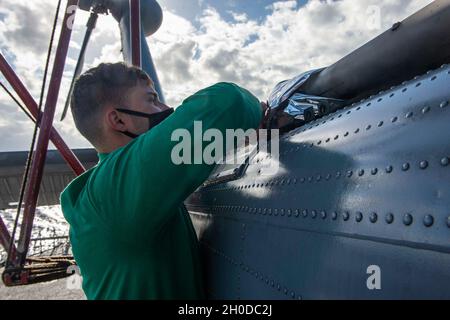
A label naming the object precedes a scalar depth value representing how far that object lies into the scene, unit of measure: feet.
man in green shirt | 4.04
